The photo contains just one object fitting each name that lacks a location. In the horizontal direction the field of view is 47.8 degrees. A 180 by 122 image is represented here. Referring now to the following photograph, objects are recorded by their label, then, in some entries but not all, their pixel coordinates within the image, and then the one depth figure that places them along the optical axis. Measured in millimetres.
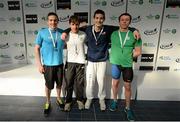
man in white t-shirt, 2777
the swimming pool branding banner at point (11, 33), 3879
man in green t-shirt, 2749
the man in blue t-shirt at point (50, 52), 2732
